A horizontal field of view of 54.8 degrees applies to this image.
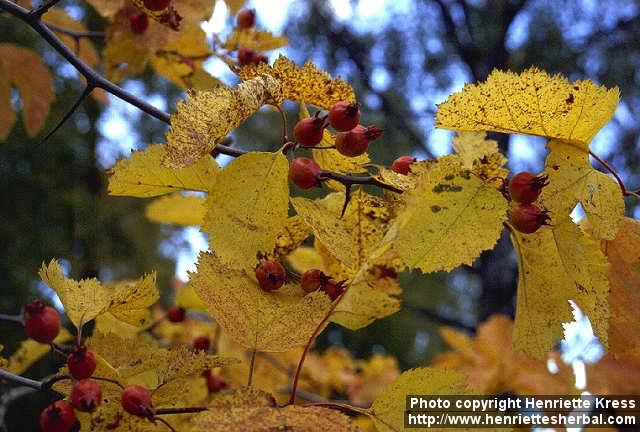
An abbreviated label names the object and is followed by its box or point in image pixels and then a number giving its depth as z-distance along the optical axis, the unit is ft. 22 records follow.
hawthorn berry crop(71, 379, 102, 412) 1.55
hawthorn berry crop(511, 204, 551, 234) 1.59
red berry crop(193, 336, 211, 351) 3.06
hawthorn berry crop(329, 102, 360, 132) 1.68
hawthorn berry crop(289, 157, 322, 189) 1.68
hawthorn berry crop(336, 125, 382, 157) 1.71
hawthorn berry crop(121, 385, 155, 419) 1.52
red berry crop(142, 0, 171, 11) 2.42
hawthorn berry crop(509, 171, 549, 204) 1.59
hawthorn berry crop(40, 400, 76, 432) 1.59
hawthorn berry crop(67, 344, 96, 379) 1.61
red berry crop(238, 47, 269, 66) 2.89
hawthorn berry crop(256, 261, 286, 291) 1.76
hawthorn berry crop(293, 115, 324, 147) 1.70
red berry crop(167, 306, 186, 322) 3.15
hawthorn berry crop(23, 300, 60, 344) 1.75
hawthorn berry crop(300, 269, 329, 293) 1.88
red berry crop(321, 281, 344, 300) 1.89
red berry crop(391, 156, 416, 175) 1.82
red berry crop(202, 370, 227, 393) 2.92
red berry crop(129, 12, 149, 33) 2.84
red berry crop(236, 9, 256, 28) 3.00
